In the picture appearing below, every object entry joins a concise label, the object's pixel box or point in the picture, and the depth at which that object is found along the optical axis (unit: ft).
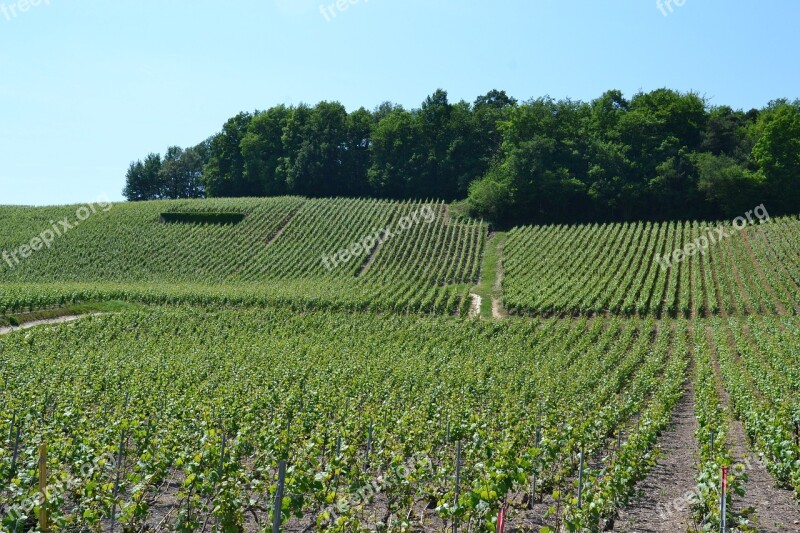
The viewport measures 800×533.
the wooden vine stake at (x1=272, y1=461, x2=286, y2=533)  22.85
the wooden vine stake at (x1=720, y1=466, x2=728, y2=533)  25.64
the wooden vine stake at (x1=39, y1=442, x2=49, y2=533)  24.79
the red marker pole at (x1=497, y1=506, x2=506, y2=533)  24.58
